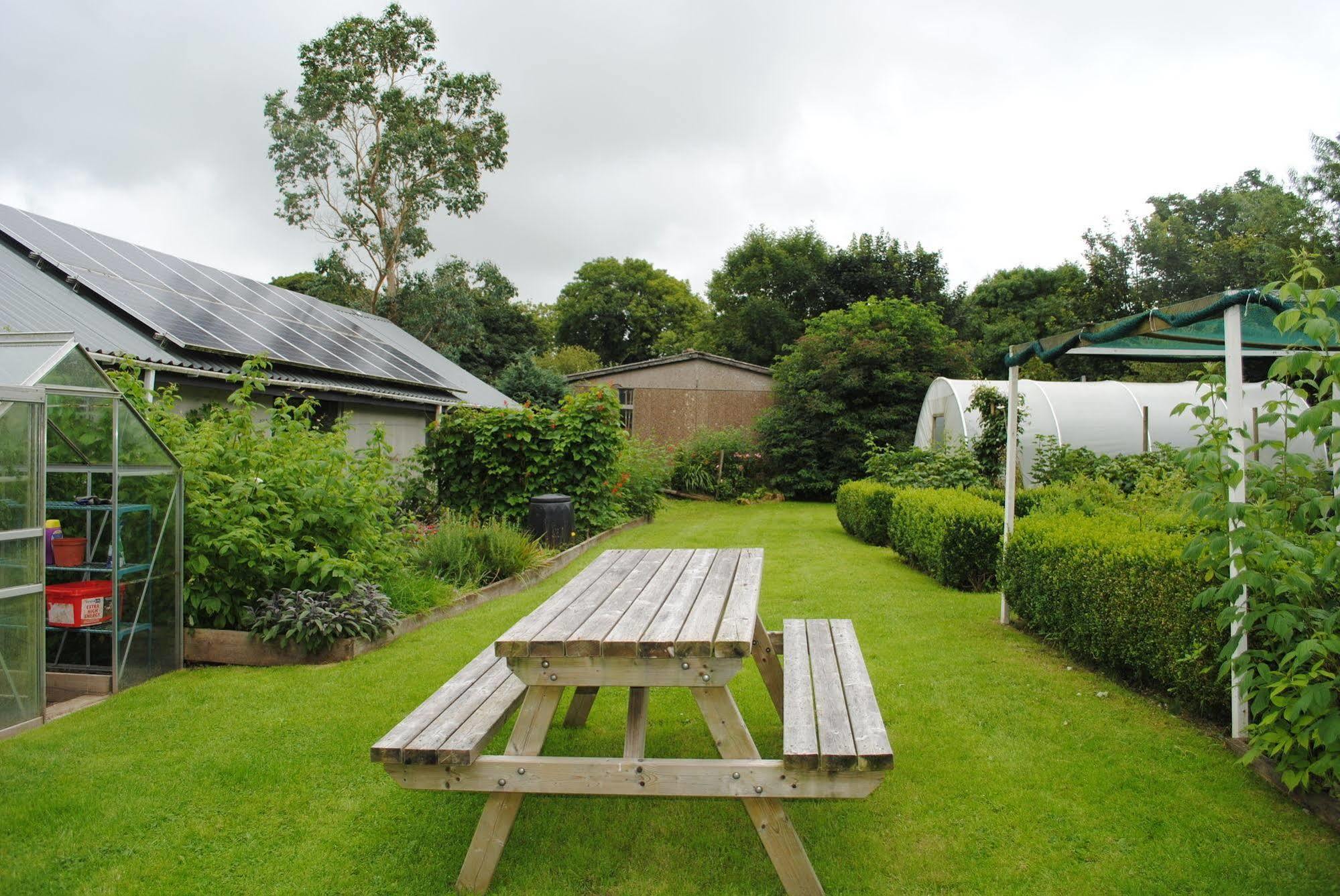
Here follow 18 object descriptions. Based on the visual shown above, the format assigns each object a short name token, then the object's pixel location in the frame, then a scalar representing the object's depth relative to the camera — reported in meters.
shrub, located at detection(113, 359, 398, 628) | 5.82
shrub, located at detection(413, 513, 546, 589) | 8.37
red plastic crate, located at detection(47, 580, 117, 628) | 4.97
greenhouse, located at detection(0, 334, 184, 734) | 4.32
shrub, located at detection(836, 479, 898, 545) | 11.87
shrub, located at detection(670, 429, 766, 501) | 20.69
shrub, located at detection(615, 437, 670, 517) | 15.08
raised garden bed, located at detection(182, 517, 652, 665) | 5.76
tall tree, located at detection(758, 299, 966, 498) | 20.73
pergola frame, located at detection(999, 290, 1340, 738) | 3.94
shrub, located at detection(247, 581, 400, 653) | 5.73
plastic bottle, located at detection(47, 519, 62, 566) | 5.27
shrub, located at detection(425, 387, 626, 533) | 12.30
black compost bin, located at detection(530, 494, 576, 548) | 11.08
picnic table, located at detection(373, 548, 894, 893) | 2.62
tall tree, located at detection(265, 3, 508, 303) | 25.56
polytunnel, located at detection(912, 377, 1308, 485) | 14.99
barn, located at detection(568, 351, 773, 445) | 24.17
